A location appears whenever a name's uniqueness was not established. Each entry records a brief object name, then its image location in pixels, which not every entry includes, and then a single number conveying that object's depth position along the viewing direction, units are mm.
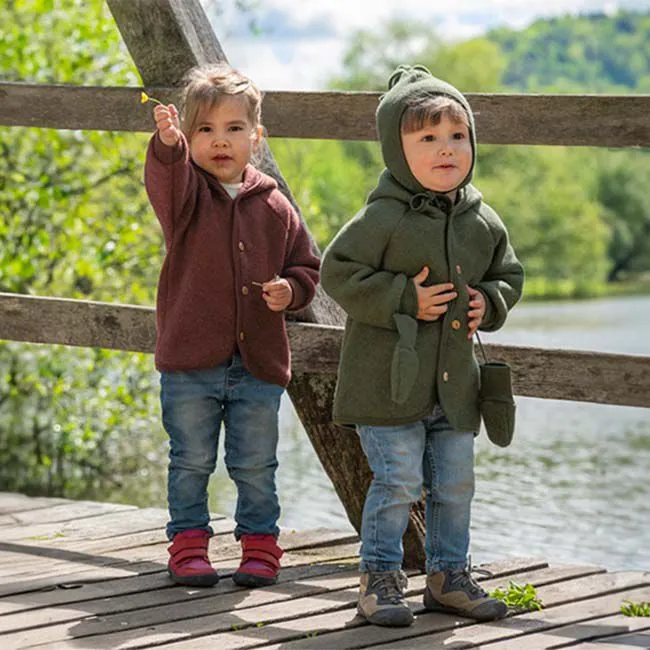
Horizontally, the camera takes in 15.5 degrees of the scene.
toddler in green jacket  5415
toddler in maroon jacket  5875
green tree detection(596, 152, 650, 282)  71663
